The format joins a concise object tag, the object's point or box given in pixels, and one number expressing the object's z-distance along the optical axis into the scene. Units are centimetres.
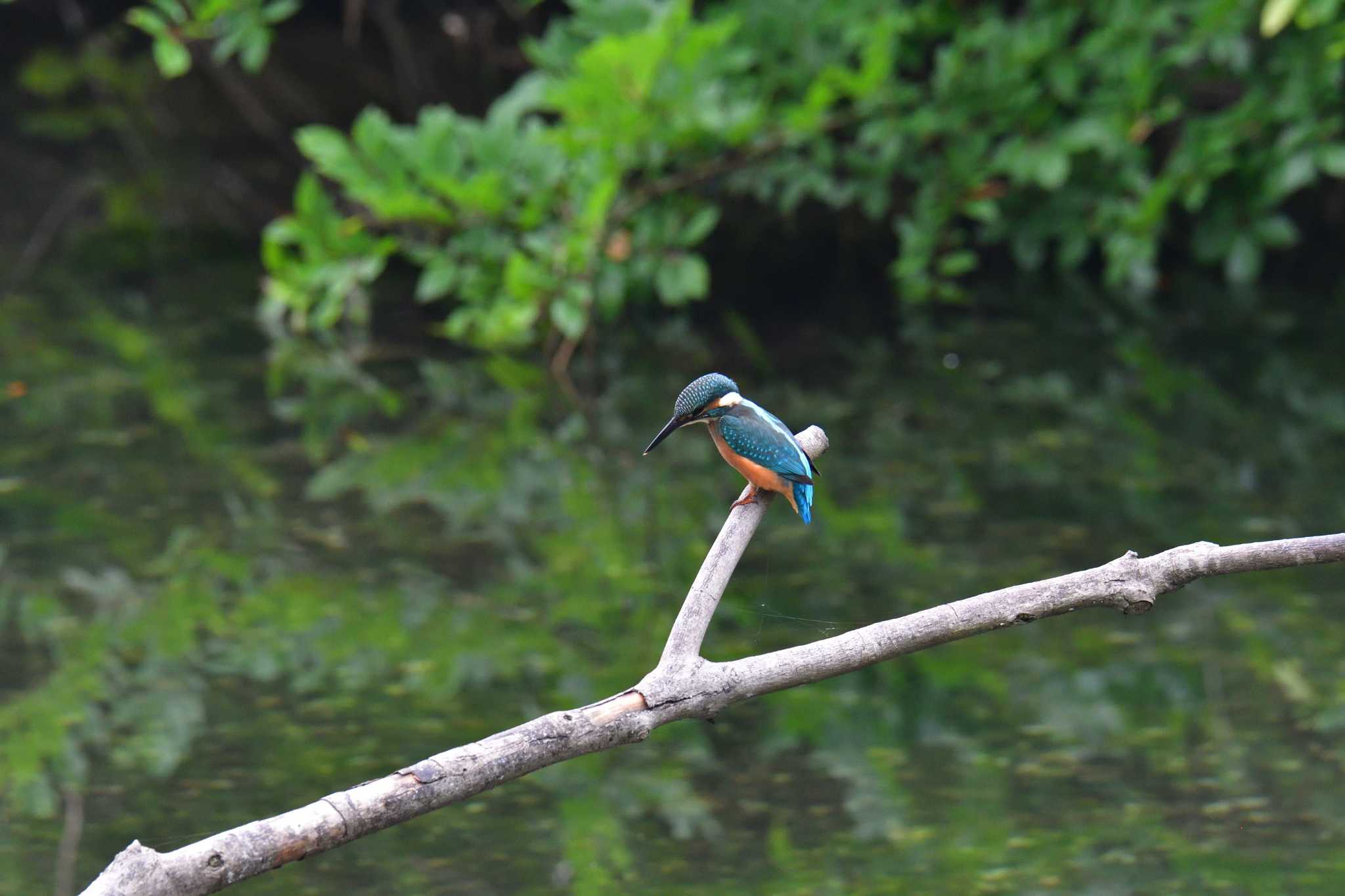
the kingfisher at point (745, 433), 1368
